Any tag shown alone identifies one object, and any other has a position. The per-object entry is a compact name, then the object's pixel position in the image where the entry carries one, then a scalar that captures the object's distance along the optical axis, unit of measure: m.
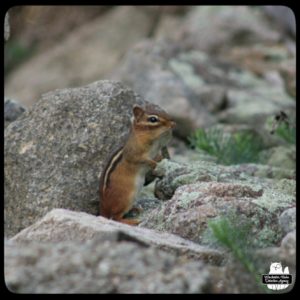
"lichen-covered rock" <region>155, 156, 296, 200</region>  14.01
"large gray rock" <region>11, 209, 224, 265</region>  10.52
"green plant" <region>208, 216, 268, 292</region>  9.15
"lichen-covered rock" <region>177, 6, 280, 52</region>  27.97
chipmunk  13.41
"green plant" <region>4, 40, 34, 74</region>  31.61
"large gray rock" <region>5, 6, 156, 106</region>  28.92
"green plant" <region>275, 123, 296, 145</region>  17.23
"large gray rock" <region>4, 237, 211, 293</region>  8.05
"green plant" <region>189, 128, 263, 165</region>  16.80
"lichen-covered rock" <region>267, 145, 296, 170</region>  17.75
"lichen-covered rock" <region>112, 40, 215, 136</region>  20.62
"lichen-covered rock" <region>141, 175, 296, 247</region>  11.72
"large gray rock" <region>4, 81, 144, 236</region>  13.82
